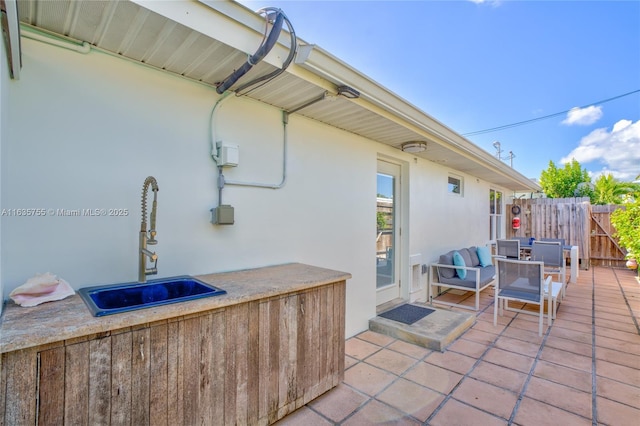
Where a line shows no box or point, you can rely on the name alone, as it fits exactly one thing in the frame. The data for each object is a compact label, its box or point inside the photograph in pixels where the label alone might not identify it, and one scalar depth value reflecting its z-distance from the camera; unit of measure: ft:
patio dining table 18.50
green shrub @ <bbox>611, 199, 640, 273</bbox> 15.42
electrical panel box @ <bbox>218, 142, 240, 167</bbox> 7.37
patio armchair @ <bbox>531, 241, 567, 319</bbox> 16.79
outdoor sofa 14.74
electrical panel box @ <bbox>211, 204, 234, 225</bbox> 7.30
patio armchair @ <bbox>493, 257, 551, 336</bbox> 11.85
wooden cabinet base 3.77
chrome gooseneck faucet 5.77
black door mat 12.01
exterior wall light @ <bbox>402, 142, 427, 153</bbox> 12.53
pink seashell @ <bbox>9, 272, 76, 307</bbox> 4.54
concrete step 10.23
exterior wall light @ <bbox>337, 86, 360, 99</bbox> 7.63
